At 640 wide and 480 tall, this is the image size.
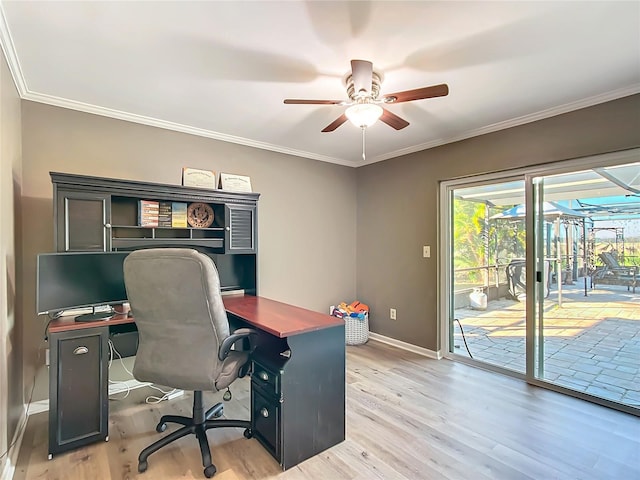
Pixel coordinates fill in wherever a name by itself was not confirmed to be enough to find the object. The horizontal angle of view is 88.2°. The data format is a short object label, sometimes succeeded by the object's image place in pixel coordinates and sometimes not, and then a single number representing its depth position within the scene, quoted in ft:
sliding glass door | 8.41
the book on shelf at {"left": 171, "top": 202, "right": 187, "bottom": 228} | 9.33
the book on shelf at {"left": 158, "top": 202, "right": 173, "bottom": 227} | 9.18
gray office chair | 5.72
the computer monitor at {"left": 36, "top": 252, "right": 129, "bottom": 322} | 7.14
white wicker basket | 13.44
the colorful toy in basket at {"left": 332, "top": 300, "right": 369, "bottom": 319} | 13.52
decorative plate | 9.76
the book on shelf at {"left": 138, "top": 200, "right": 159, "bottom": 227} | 8.84
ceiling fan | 6.11
